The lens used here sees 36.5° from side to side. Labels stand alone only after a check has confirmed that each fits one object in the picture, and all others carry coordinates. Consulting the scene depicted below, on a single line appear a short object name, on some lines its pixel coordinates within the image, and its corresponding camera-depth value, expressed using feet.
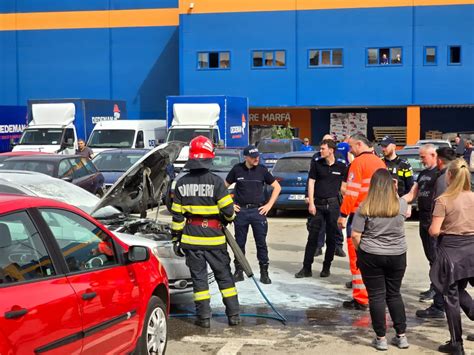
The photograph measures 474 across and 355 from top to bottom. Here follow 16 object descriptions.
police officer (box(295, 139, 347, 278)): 30.12
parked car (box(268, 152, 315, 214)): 48.96
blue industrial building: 118.83
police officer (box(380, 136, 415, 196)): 29.81
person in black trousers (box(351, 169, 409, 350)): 19.20
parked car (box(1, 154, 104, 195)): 46.85
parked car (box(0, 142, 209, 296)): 23.62
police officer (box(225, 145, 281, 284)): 28.99
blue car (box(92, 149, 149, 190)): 59.16
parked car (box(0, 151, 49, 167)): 48.39
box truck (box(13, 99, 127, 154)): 80.43
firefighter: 22.00
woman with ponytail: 18.97
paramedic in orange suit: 24.43
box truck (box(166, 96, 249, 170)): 78.64
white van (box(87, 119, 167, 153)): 82.53
